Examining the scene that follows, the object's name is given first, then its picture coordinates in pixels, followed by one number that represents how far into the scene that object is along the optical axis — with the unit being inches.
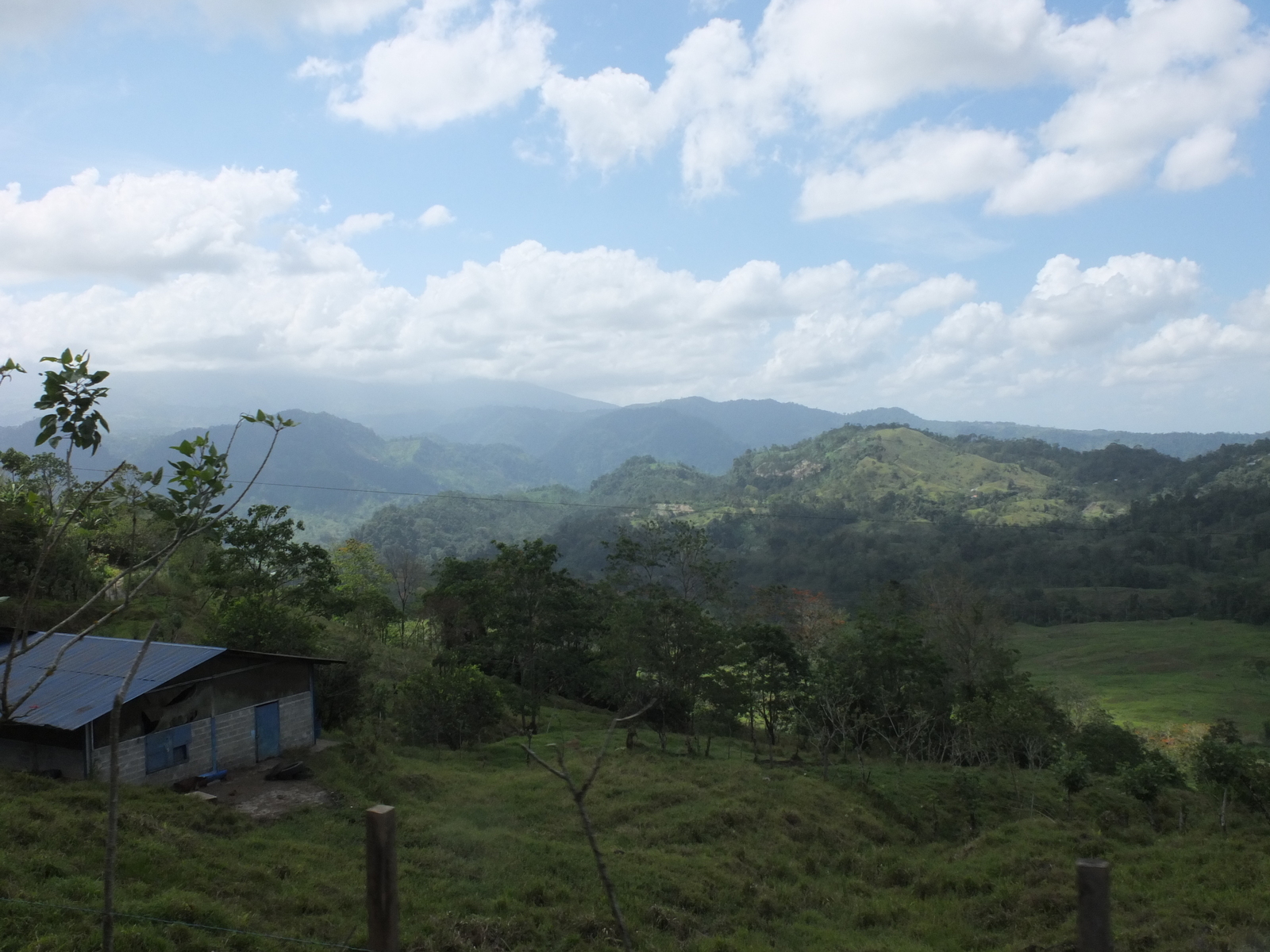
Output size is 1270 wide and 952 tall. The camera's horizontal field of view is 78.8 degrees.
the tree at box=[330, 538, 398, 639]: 1450.5
